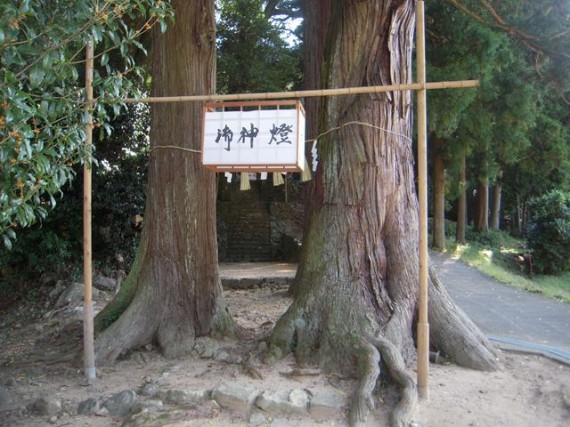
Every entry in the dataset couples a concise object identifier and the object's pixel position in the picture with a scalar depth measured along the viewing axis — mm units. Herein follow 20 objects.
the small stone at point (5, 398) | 4141
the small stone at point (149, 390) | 4184
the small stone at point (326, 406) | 3844
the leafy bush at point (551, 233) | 15711
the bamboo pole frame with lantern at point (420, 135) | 3975
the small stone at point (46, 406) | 4043
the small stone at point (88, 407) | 4043
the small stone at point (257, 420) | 3790
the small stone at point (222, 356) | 4871
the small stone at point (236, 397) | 3957
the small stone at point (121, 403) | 4027
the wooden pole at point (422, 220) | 3969
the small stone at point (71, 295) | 7512
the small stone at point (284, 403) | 3881
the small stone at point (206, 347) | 5010
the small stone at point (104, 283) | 8562
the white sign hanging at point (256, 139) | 4168
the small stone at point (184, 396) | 4047
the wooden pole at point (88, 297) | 4516
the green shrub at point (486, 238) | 22266
